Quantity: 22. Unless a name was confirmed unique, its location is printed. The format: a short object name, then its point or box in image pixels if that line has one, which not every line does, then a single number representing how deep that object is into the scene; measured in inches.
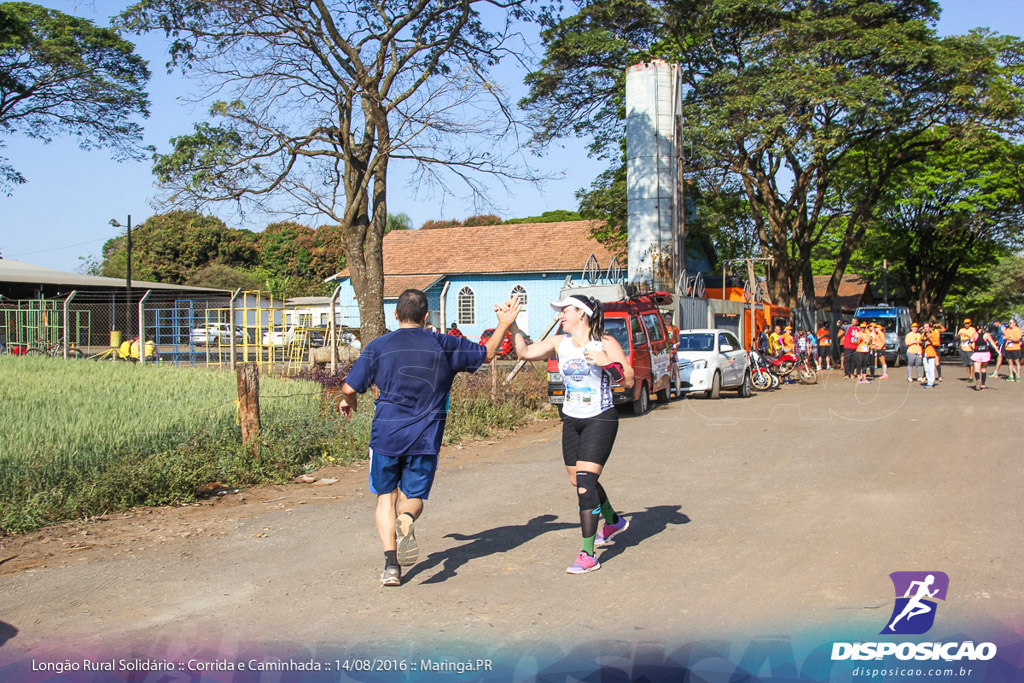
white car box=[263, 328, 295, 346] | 925.9
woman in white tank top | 231.5
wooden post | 373.7
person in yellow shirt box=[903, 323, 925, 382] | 897.5
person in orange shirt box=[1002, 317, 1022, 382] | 871.1
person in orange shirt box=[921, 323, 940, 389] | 862.5
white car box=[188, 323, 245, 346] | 1242.1
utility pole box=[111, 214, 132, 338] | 1431.8
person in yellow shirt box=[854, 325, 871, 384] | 942.4
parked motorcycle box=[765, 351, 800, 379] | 940.0
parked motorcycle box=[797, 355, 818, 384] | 962.7
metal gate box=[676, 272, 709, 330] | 962.1
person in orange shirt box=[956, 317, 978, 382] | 859.4
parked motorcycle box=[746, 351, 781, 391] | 862.5
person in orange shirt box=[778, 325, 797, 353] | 965.8
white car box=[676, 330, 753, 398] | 751.7
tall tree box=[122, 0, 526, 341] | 633.6
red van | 622.5
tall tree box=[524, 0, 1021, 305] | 1076.5
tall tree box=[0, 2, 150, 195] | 1040.8
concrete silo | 1111.6
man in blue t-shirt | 222.4
